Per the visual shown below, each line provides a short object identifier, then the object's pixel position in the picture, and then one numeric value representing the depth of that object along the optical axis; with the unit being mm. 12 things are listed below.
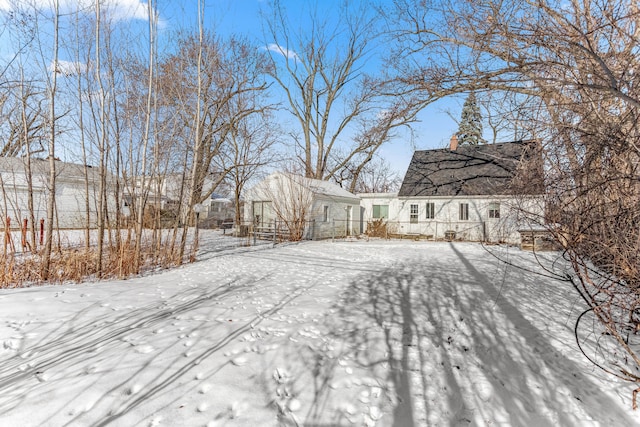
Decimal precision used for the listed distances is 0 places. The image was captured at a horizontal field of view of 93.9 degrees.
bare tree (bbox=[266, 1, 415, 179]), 24234
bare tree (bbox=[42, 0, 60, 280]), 5809
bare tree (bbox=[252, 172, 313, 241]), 15199
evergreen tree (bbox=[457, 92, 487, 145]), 33141
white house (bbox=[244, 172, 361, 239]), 15383
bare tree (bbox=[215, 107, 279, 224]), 18766
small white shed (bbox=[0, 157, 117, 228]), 17109
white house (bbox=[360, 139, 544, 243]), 16531
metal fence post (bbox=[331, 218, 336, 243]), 16450
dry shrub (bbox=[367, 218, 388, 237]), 18547
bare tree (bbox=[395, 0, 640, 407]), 2426
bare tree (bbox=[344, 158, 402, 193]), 33188
